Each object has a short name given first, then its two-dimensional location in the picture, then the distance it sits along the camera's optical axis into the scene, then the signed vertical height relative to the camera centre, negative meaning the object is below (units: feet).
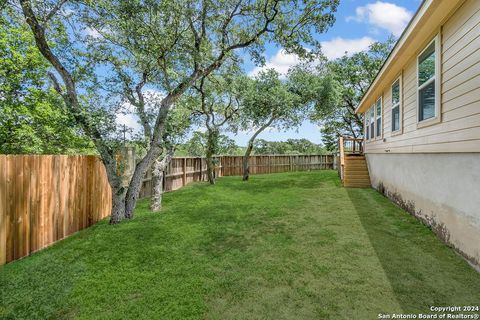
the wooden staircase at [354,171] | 30.99 -1.58
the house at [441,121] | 10.53 +2.07
